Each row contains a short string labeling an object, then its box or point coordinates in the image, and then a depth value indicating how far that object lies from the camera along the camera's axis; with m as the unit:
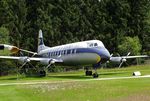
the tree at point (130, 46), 90.81
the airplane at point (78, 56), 49.75
